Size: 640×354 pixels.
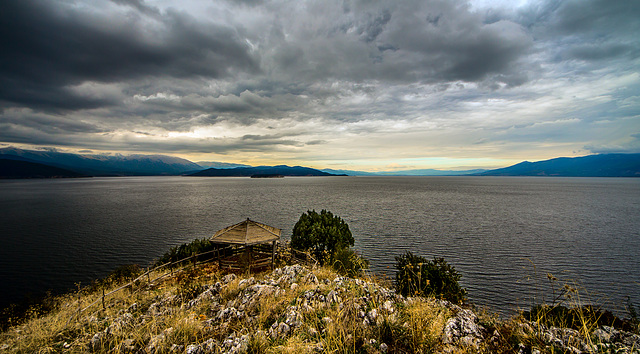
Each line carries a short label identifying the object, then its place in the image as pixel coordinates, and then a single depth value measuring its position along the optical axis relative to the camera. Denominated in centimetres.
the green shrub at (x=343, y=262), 1362
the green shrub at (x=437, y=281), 1394
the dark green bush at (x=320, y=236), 2188
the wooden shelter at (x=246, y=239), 1664
